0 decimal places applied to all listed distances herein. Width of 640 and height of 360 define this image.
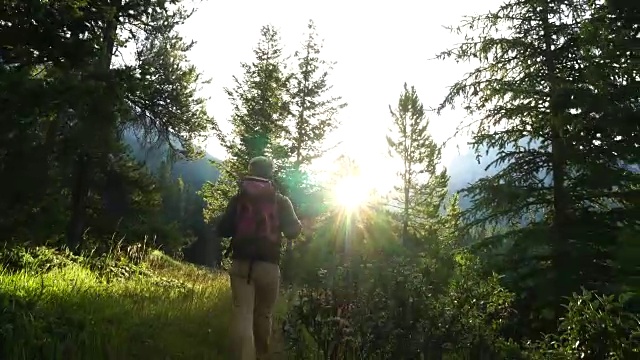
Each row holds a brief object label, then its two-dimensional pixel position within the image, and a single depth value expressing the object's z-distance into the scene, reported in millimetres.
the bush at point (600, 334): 3621
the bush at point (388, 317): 4625
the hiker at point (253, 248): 4730
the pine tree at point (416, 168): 29047
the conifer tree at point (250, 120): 23531
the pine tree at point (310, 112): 24891
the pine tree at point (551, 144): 8273
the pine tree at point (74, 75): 6609
